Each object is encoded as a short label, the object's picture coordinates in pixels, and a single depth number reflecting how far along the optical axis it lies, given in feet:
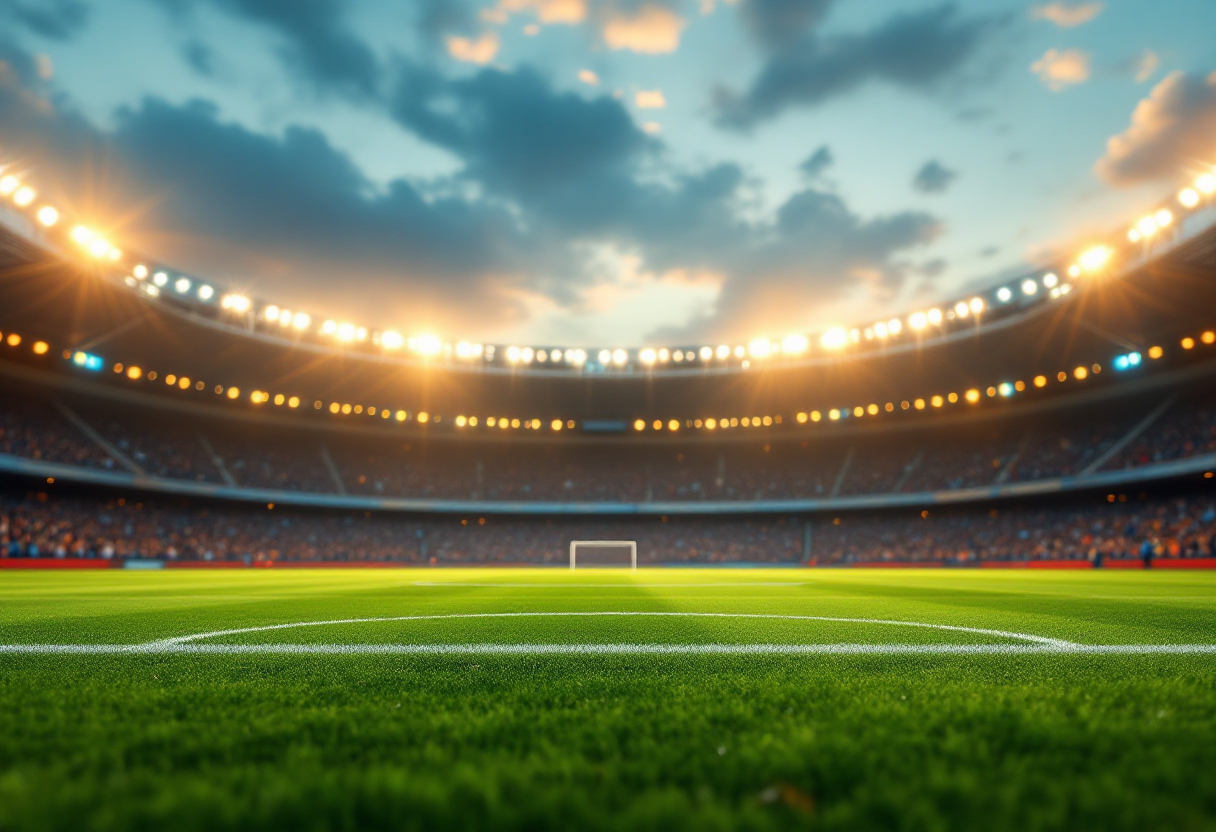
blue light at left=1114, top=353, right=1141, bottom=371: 105.60
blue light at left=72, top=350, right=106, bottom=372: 107.86
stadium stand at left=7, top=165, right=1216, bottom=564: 93.81
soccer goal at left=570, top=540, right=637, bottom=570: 137.69
